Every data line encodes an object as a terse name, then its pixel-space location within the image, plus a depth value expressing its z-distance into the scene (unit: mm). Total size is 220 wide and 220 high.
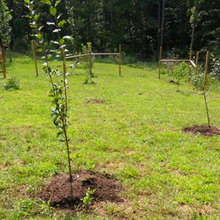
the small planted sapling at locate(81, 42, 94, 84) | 11617
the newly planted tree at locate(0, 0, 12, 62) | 15246
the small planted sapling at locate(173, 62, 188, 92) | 10461
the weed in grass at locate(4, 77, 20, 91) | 9288
